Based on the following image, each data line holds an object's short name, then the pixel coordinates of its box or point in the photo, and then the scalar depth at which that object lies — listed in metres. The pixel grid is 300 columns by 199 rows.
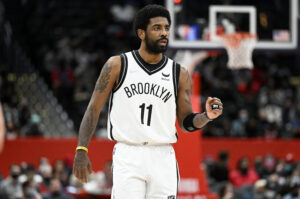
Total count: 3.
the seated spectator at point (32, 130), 18.20
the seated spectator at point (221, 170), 16.39
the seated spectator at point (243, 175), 16.62
